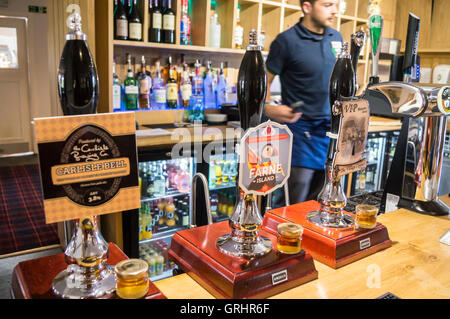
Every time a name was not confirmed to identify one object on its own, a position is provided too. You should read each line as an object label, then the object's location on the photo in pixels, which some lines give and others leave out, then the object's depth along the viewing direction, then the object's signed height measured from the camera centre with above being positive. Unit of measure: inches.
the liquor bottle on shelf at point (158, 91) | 123.5 -2.7
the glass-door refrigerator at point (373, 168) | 152.3 -32.0
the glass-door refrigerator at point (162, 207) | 114.4 -37.6
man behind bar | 89.6 +1.3
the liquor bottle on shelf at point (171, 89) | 126.5 -1.9
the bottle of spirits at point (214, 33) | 130.3 +16.7
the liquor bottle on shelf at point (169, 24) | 114.3 +16.7
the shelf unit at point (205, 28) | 101.5 +16.5
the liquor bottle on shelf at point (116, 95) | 114.0 -4.0
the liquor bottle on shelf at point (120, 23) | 107.3 +15.6
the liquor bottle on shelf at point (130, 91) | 118.1 -2.8
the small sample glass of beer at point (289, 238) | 33.9 -12.8
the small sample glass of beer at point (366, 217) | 40.8 -13.0
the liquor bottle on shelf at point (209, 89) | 136.9 -1.7
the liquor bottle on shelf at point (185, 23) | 121.6 +18.2
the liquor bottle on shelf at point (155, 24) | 112.7 +16.6
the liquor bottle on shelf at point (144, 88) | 120.7 -1.8
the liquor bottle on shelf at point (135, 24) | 109.0 +15.4
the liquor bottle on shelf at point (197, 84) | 133.3 -0.1
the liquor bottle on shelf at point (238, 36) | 135.6 +16.5
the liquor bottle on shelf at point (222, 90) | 140.1 -1.9
